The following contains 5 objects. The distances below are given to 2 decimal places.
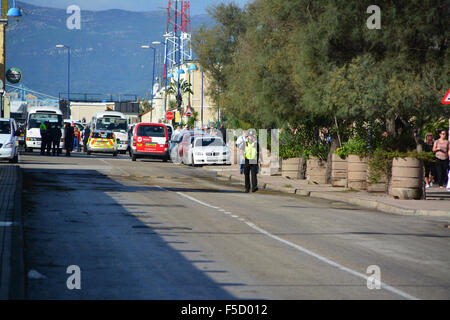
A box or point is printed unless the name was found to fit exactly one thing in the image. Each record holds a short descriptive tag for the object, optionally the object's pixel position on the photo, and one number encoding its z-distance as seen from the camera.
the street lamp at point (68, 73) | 84.99
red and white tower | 93.62
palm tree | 92.59
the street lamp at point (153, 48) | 74.69
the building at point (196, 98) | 102.44
